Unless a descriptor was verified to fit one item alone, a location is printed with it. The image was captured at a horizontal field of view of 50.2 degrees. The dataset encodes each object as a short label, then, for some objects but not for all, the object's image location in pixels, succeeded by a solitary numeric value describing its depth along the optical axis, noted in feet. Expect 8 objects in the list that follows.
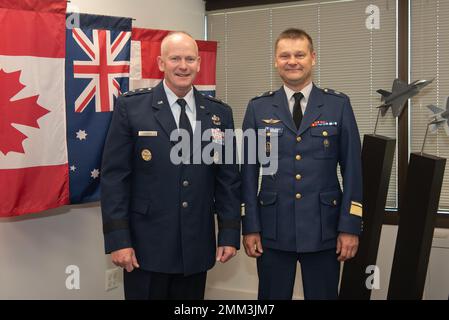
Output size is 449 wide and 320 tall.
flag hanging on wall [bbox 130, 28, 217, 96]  9.07
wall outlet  9.48
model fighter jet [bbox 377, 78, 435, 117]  9.04
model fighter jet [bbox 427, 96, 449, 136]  8.81
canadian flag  6.66
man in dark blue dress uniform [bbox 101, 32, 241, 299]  5.83
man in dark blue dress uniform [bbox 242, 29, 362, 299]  6.42
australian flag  7.68
